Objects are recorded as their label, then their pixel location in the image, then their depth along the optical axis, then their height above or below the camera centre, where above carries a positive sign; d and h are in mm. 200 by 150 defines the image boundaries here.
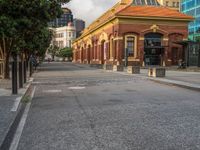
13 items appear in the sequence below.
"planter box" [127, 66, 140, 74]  17638 -481
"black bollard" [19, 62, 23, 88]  9559 -685
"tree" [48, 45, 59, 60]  87421 +5841
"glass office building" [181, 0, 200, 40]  55480 +14748
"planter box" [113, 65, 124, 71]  21059 -373
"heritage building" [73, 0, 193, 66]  31406 +4749
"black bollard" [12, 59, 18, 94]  7982 -561
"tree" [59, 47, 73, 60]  86099 +5202
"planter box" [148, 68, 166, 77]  14224 -524
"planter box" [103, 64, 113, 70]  23197 -297
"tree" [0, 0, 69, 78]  8386 +2182
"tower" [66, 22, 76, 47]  99253 +16826
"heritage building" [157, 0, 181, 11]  72316 +22058
